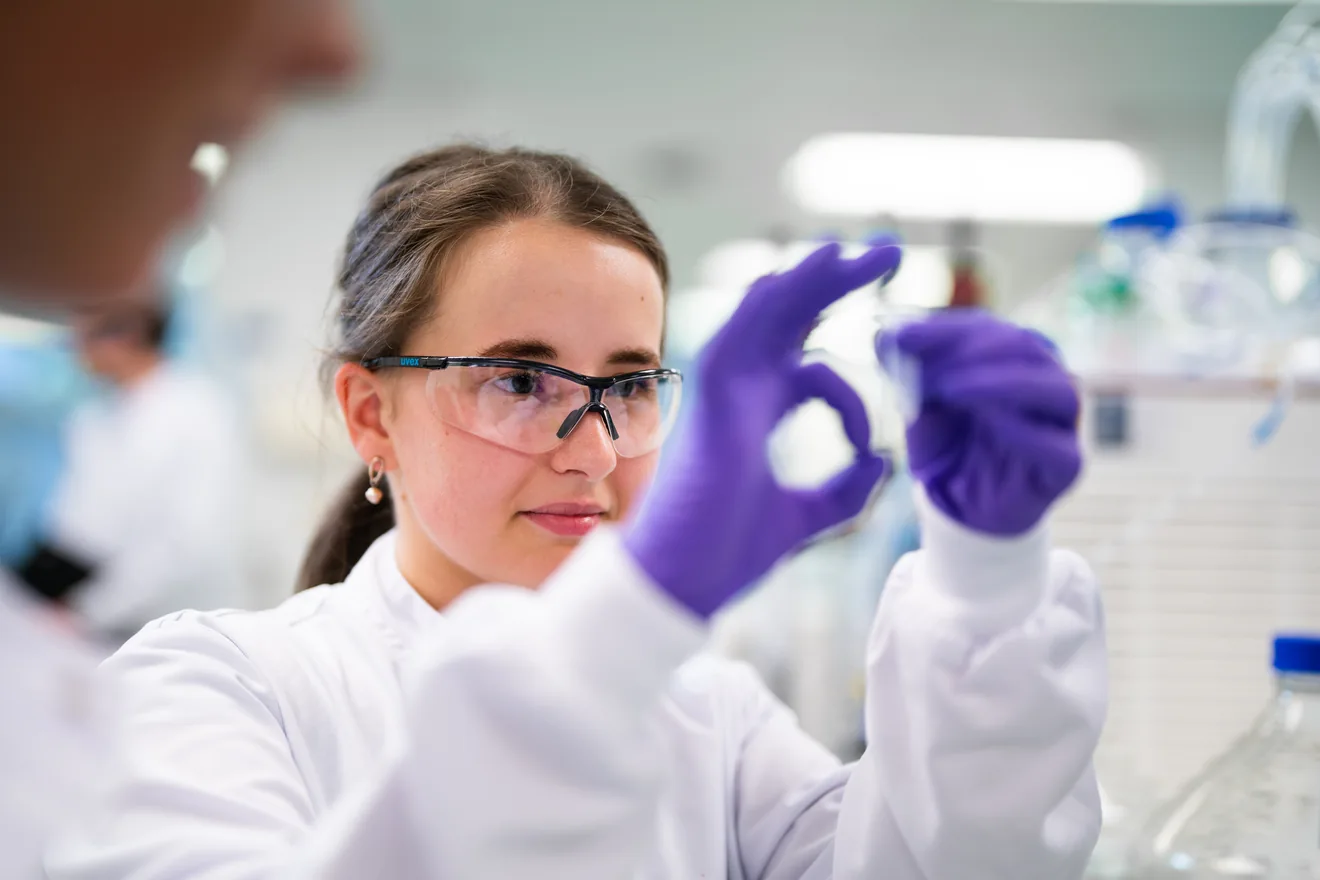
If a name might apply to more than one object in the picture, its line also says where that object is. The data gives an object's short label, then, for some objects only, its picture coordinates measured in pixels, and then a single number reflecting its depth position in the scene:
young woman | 0.67
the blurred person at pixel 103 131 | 0.53
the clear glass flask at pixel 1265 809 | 1.17
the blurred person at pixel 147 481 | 3.54
